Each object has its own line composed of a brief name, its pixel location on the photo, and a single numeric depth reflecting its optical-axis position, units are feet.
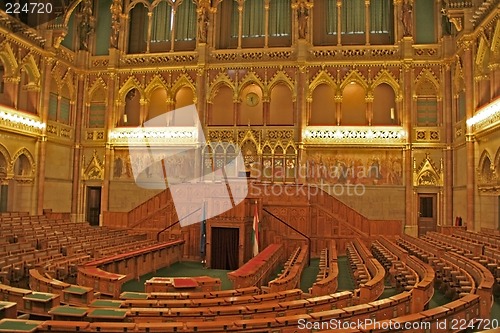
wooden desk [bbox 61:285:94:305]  24.47
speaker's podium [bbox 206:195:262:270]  50.78
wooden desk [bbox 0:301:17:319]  19.83
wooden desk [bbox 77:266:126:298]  30.09
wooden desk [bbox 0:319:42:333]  16.70
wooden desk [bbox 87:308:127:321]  19.30
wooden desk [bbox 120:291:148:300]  23.84
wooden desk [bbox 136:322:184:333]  17.30
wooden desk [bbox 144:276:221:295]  27.99
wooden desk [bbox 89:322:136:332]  17.25
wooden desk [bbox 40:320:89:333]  17.58
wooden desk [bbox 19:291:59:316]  22.47
